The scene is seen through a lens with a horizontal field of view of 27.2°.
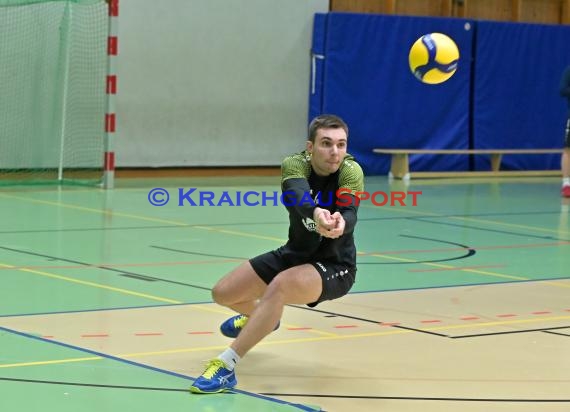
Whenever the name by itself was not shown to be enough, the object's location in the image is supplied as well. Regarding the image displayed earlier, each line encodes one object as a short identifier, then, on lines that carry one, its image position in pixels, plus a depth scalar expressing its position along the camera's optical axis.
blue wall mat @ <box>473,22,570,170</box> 20.88
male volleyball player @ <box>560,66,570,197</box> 15.93
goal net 16.88
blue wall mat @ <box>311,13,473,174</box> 19.55
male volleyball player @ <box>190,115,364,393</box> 5.46
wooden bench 19.45
